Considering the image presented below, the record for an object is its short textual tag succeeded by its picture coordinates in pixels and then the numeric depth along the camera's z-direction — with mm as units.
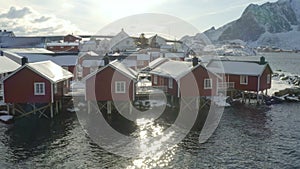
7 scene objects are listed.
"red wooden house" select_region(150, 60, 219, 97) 36812
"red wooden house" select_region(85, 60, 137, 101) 33969
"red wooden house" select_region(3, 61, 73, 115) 32125
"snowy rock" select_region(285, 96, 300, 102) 44031
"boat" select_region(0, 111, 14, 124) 31628
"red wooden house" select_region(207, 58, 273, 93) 42469
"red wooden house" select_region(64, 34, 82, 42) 96519
